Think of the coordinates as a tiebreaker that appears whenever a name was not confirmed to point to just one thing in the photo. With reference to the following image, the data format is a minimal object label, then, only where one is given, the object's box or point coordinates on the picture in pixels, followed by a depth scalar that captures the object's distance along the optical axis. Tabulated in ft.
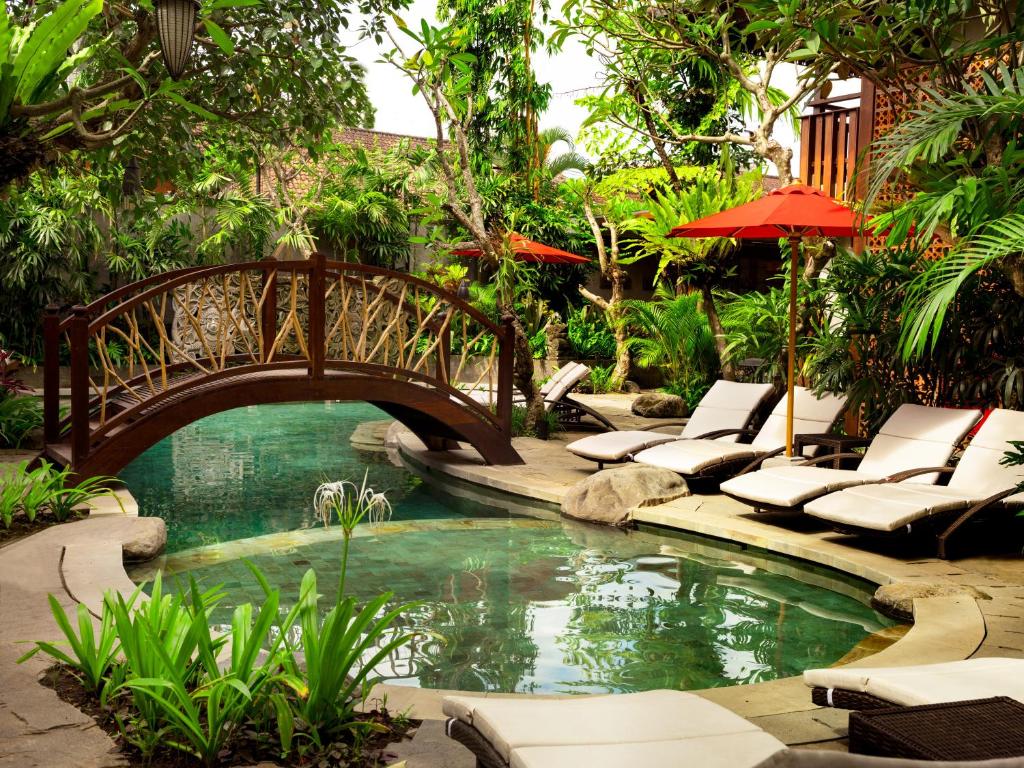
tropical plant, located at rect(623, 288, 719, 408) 52.19
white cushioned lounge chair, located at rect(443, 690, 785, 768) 8.32
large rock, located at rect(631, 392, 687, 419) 46.19
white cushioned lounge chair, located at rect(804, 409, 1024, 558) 20.97
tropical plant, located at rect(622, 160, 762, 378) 47.67
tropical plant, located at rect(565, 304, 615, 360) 63.52
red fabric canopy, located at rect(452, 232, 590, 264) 43.93
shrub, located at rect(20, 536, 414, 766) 10.53
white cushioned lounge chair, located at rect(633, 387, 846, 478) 28.12
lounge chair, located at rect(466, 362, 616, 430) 37.96
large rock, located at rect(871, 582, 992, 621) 18.35
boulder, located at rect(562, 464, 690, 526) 26.58
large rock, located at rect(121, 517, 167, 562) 20.94
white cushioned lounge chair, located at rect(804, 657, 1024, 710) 10.61
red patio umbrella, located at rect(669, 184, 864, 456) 27.58
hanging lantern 19.11
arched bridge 25.68
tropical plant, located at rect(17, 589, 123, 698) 12.09
